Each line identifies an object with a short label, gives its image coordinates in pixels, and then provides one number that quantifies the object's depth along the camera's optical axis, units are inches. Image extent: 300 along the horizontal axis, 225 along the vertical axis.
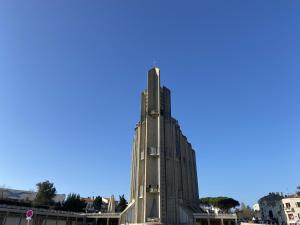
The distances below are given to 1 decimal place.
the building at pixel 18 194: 3727.9
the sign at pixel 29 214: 727.7
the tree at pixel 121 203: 3784.5
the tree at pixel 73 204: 3292.3
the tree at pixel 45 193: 3294.3
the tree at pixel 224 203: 3720.5
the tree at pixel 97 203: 4060.0
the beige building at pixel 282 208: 3129.9
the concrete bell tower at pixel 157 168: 2288.3
